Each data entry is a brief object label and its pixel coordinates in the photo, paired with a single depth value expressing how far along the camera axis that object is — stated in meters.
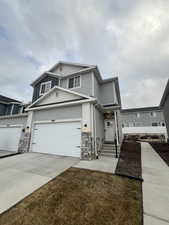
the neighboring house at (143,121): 20.83
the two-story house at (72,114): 6.57
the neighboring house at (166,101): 11.32
